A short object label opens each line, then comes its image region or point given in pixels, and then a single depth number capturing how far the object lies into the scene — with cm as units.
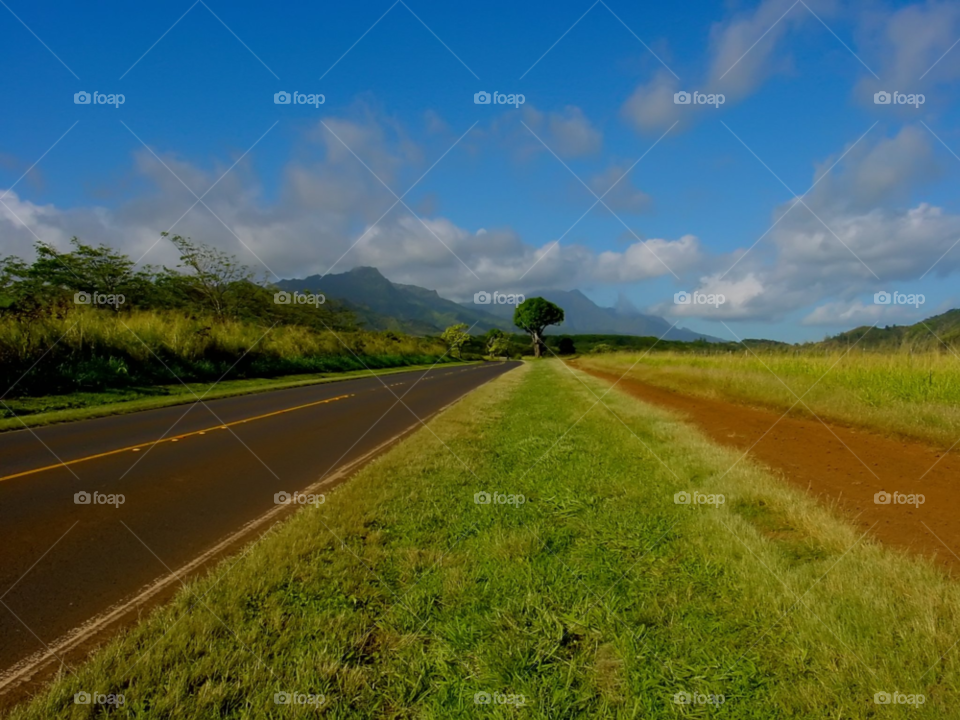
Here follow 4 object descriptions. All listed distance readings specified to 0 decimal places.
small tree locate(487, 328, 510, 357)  10469
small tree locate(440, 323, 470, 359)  8660
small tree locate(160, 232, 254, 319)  4142
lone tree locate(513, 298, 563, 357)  9769
